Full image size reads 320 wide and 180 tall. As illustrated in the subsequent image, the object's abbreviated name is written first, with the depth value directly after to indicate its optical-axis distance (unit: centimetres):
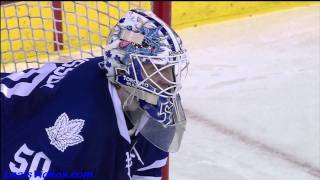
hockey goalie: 832
